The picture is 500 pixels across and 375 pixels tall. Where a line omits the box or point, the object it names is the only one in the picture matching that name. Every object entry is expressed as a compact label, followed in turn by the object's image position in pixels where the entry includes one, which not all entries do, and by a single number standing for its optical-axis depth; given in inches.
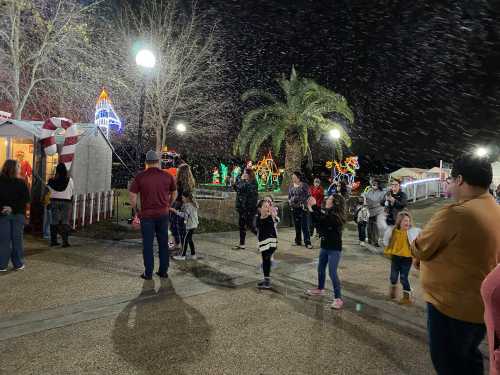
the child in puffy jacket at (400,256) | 235.0
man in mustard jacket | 98.1
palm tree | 762.8
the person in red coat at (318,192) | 442.0
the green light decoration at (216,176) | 1316.3
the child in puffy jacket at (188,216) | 306.0
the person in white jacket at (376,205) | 415.7
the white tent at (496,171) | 1304.5
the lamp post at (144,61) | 405.1
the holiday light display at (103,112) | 652.1
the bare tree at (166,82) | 878.4
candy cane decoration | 408.5
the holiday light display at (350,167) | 1151.6
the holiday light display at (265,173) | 1179.5
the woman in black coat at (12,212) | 256.1
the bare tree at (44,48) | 640.4
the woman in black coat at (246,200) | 366.9
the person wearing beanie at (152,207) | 251.3
